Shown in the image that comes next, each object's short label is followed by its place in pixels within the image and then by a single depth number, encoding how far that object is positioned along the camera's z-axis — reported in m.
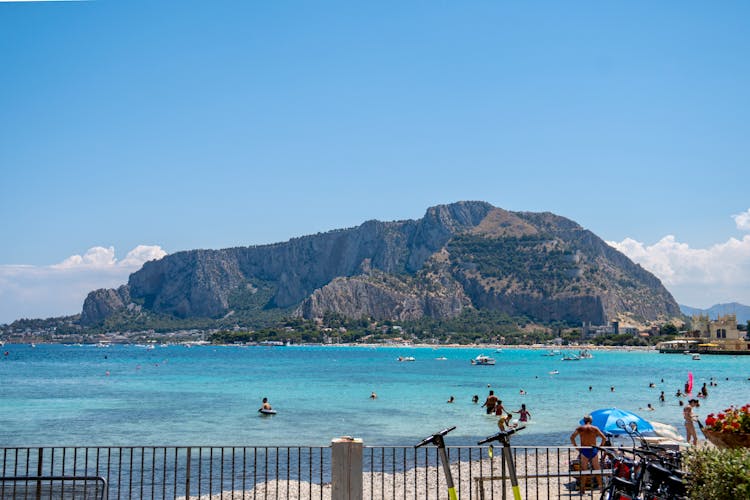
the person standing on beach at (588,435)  14.65
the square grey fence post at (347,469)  7.95
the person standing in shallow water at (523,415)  29.23
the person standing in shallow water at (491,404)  32.41
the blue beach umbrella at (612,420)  14.84
